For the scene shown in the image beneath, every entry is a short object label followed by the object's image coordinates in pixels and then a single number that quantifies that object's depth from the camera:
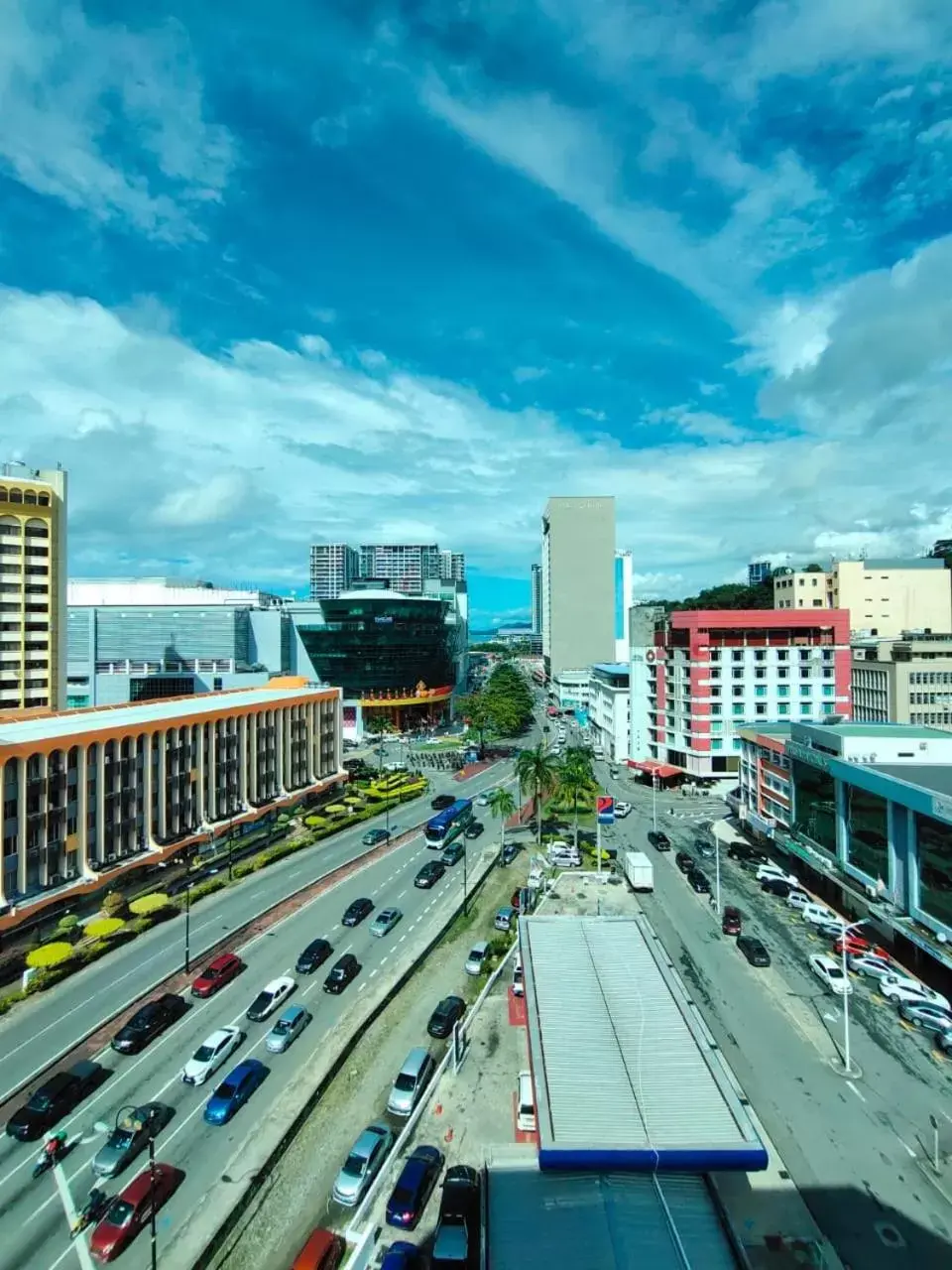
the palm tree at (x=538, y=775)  65.38
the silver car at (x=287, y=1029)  31.50
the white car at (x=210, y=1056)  29.14
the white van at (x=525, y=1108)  26.02
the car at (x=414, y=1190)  21.92
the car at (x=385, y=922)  43.69
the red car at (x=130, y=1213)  21.03
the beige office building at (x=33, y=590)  76.69
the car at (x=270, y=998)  34.06
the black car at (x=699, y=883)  51.22
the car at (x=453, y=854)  57.31
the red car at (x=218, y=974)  36.12
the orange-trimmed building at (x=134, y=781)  42.25
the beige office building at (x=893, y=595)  120.00
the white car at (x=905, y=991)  34.69
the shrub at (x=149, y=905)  44.22
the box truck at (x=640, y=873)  51.06
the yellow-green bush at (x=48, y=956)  35.72
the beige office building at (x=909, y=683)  84.81
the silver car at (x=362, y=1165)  22.97
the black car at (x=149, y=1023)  31.41
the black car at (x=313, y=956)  38.78
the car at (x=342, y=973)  36.66
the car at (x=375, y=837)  62.41
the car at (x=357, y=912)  44.97
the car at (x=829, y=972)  36.44
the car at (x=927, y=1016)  32.72
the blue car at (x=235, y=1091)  26.78
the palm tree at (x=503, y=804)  63.13
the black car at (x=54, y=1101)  26.14
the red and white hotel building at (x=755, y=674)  81.50
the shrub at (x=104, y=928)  40.34
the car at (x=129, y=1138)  24.30
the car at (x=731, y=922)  43.75
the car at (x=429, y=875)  52.34
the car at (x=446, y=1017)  32.91
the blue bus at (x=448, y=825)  63.12
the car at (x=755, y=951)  39.22
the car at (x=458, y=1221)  20.27
